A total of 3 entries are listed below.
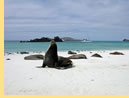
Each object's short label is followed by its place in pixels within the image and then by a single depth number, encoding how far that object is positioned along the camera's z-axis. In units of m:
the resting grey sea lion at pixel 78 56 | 15.07
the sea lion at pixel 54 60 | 10.34
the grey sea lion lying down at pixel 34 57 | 14.67
